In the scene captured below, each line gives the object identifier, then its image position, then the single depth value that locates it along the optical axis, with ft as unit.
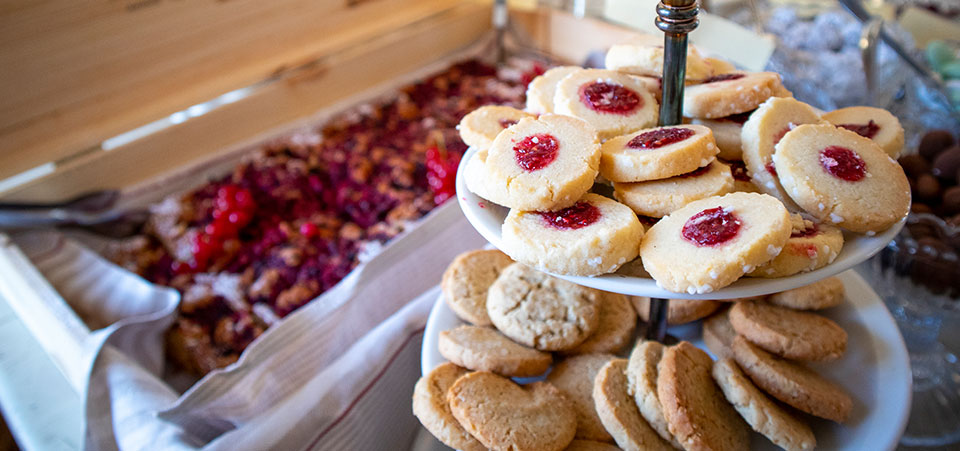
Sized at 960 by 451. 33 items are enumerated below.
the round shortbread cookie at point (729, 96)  1.06
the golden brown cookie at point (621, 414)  1.08
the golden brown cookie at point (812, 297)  1.28
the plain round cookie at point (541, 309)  1.24
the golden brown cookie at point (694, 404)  1.05
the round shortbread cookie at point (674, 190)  0.99
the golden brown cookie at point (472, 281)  1.31
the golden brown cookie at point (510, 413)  1.09
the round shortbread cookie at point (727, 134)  1.08
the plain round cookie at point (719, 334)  1.26
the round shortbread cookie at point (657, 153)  0.98
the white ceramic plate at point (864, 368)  1.11
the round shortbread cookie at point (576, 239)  0.94
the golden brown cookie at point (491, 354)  1.20
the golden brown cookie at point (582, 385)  1.18
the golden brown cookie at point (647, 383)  1.11
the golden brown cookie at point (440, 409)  1.11
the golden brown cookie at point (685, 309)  1.31
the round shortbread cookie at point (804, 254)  0.93
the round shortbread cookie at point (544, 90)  1.17
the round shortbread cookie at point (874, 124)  1.10
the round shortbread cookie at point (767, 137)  1.02
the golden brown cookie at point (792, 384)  1.10
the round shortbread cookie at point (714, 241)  0.91
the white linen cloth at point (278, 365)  1.31
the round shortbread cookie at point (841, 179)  0.96
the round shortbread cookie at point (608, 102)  1.09
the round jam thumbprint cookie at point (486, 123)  1.15
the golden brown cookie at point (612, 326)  1.29
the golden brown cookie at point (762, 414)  1.08
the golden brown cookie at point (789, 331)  1.18
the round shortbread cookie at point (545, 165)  0.98
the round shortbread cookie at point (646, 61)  1.12
